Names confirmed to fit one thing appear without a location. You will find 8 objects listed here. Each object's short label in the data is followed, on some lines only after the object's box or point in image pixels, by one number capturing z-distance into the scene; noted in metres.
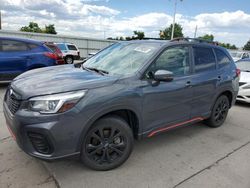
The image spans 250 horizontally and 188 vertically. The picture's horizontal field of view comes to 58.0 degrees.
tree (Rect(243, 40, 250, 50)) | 84.01
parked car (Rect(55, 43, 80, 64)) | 18.86
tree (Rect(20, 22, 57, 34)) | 49.12
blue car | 6.89
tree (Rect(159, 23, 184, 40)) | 52.73
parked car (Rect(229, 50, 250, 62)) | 19.38
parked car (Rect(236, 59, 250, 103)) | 6.39
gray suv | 2.38
